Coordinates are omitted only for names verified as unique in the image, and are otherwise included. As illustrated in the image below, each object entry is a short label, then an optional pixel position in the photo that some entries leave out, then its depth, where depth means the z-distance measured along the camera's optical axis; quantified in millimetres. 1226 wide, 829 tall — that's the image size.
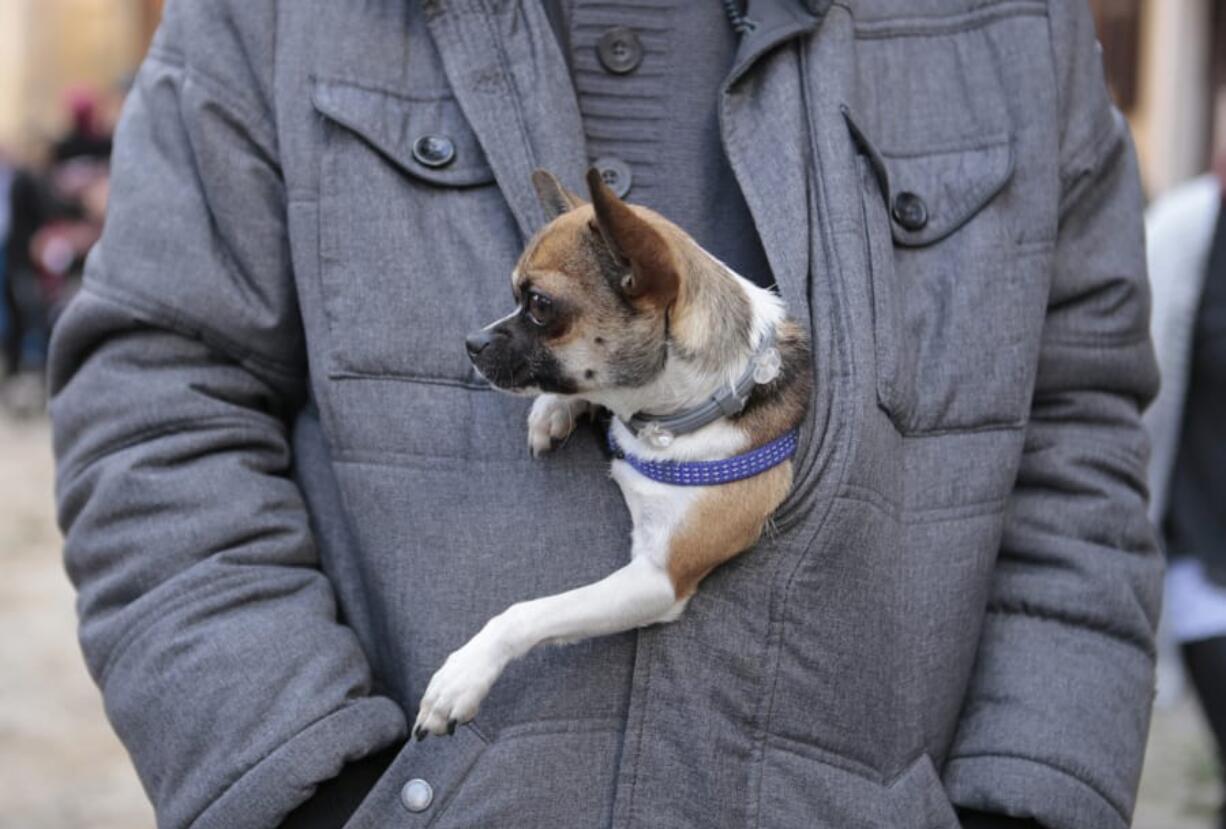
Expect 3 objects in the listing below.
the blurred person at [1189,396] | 3605
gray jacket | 2178
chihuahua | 2098
